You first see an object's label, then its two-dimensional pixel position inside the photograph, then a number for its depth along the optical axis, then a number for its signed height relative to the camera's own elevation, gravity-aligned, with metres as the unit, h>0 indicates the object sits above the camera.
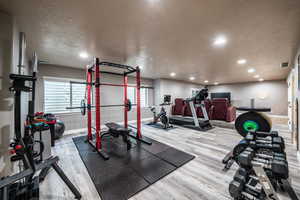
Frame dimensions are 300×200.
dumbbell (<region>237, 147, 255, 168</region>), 1.23 -0.64
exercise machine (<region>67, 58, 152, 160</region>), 2.66 -0.30
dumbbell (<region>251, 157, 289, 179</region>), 1.10 -0.68
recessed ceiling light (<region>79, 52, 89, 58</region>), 3.24 +1.37
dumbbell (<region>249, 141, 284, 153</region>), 1.35 -0.57
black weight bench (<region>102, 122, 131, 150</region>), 2.88 -0.82
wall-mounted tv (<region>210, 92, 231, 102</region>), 10.12 +0.52
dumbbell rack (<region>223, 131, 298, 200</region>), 1.12 -0.70
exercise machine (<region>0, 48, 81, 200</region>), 1.21 -0.77
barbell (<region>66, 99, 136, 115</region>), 3.32 -0.13
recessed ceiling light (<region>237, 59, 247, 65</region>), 3.96 +1.41
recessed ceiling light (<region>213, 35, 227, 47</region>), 2.43 +1.36
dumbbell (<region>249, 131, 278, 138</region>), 1.64 -0.50
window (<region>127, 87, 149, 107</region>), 7.55 +0.24
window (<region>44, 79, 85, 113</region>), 4.24 +0.23
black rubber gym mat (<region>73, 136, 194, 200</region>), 1.63 -1.24
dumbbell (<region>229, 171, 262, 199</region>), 1.20 -0.95
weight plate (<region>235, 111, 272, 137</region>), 1.85 -0.38
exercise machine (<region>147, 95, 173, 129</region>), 4.95 -0.77
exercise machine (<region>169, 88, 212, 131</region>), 4.86 -0.85
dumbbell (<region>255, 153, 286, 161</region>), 1.21 -0.63
